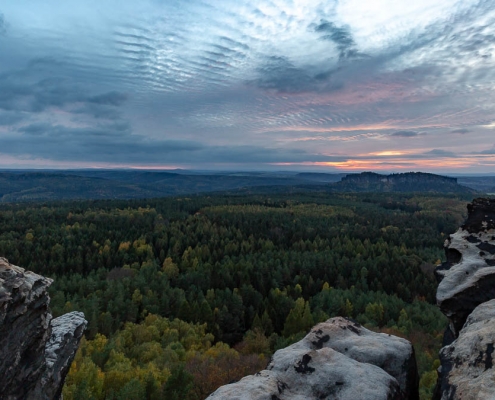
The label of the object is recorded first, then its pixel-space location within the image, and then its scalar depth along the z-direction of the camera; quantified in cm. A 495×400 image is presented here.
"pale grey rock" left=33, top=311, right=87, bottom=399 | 2708
